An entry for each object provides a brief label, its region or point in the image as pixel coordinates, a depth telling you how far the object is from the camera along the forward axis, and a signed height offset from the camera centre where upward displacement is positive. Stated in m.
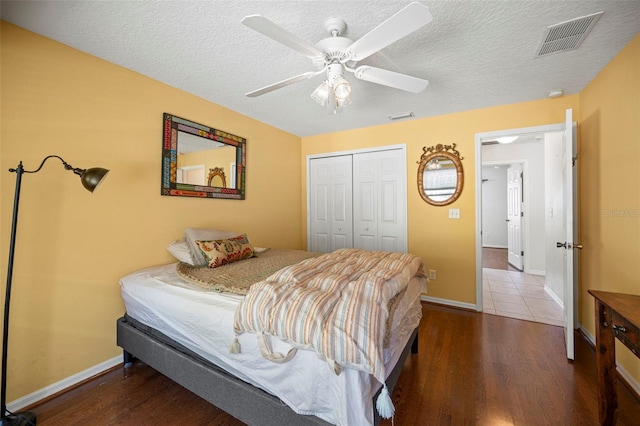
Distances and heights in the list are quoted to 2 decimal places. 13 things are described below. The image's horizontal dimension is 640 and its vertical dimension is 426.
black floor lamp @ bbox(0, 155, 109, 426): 1.38 -0.76
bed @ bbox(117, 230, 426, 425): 1.03 -0.75
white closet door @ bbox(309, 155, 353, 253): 3.89 +0.17
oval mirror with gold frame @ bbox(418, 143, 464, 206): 3.11 +0.51
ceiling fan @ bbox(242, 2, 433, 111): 1.14 +0.92
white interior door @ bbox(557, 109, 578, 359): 1.99 -0.22
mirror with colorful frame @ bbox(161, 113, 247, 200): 2.39 +0.58
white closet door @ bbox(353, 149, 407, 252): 3.47 +0.19
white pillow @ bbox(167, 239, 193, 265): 2.21 -0.35
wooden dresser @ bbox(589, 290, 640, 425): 1.26 -0.71
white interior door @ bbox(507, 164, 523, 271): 4.91 -0.03
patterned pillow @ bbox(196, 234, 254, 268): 2.18 -0.35
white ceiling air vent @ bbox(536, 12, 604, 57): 1.57 +1.24
